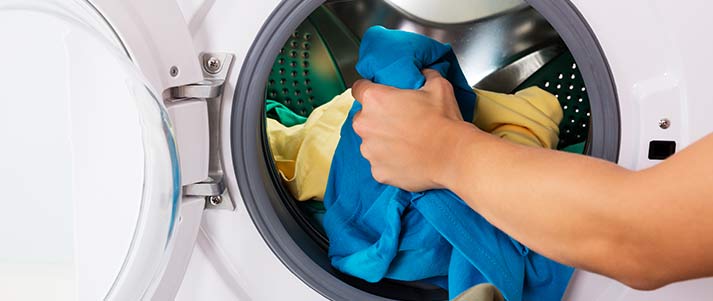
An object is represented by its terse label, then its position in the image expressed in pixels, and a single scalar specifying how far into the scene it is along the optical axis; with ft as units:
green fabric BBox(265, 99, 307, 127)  4.10
